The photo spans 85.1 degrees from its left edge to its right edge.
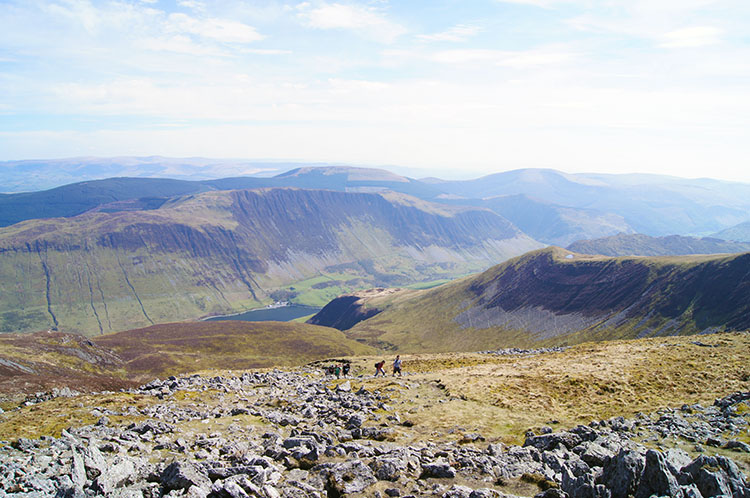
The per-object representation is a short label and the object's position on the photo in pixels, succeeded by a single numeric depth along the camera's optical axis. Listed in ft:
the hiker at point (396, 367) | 151.02
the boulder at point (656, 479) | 45.50
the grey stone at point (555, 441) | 68.39
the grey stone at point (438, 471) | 58.70
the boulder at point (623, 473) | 47.80
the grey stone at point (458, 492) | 51.39
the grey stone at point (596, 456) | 58.13
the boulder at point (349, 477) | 55.01
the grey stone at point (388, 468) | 58.39
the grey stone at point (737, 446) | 60.06
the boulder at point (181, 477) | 52.03
